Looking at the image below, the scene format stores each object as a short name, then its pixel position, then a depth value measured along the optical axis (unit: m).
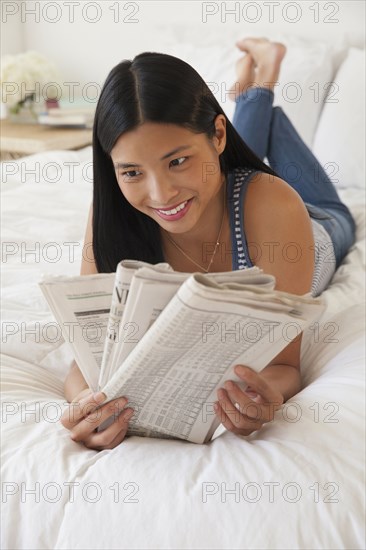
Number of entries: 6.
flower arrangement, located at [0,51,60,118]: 2.81
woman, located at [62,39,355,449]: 0.85
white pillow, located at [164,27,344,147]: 2.28
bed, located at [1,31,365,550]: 0.69
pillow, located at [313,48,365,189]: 2.12
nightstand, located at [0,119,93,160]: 2.64
